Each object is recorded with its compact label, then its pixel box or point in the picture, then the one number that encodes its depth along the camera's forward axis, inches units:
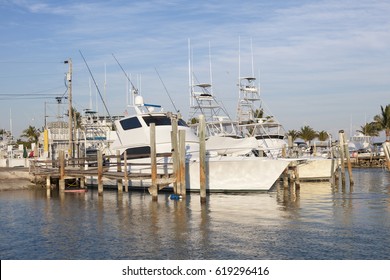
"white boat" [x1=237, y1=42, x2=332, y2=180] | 1787.6
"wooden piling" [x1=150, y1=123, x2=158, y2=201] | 1017.5
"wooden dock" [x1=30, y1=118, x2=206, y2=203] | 1027.9
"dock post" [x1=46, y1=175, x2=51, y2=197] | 1308.6
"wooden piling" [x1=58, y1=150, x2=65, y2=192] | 1290.6
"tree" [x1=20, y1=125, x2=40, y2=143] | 3848.9
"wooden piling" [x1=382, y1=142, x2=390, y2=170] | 1573.6
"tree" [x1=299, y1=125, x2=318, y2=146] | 4011.8
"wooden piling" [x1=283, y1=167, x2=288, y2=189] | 1360.5
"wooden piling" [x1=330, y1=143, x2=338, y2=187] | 1444.0
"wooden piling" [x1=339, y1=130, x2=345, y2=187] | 1393.7
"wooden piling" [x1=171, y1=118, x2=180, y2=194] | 1030.4
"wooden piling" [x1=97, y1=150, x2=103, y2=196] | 1186.6
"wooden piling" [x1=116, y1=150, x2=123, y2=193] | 1230.9
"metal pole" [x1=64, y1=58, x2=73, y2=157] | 1503.7
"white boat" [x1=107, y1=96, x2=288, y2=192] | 1151.0
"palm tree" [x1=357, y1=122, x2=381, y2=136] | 3635.8
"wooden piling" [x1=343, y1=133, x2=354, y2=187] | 1346.0
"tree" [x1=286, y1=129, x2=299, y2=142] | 4079.2
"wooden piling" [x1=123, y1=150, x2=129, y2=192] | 1127.3
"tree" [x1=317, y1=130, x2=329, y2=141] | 4120.3
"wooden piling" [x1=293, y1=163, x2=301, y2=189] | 1263.0
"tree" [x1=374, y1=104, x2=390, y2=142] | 3075.8
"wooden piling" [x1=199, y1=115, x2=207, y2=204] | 970.7
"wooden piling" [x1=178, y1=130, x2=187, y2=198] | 1024.9
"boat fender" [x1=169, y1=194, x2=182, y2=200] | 1041.5
